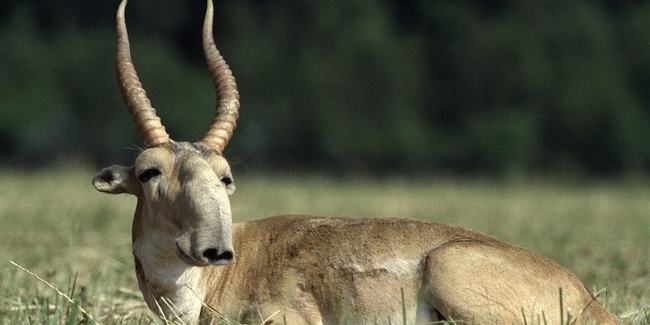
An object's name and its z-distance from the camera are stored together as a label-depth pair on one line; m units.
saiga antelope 13.22
